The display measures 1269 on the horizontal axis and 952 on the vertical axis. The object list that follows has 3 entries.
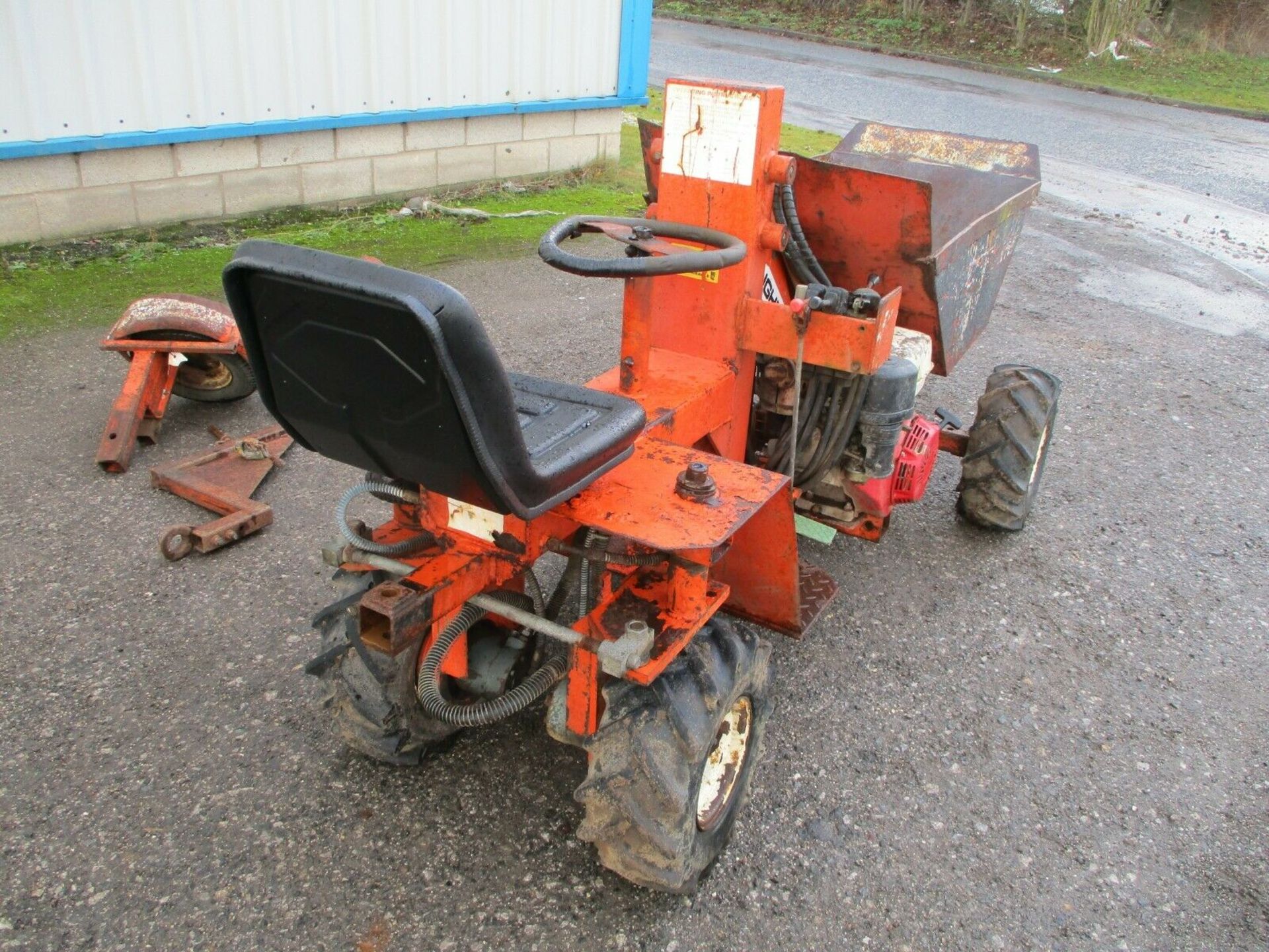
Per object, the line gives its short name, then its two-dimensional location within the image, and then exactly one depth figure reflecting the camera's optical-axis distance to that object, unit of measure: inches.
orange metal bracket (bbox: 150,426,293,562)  140.2
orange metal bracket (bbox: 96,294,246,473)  165.9
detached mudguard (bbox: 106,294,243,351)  167.5
